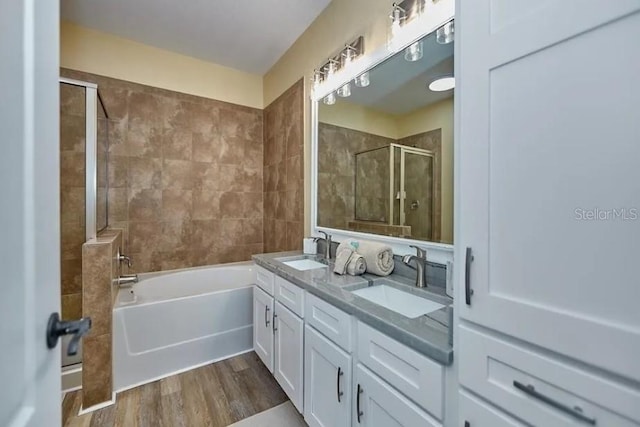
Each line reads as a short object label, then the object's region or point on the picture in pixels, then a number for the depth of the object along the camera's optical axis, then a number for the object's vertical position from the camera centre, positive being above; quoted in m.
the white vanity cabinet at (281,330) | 1.54 -0.77
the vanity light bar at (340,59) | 1.87 +1.11
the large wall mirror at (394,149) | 1.39 +0.39
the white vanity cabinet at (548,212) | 0.52 +0.00
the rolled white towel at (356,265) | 1.57 -0.31
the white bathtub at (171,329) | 1.97 -0.93
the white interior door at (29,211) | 0.44 +0.00
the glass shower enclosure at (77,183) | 2.10 +0.23
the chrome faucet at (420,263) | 1.37 -0.26
